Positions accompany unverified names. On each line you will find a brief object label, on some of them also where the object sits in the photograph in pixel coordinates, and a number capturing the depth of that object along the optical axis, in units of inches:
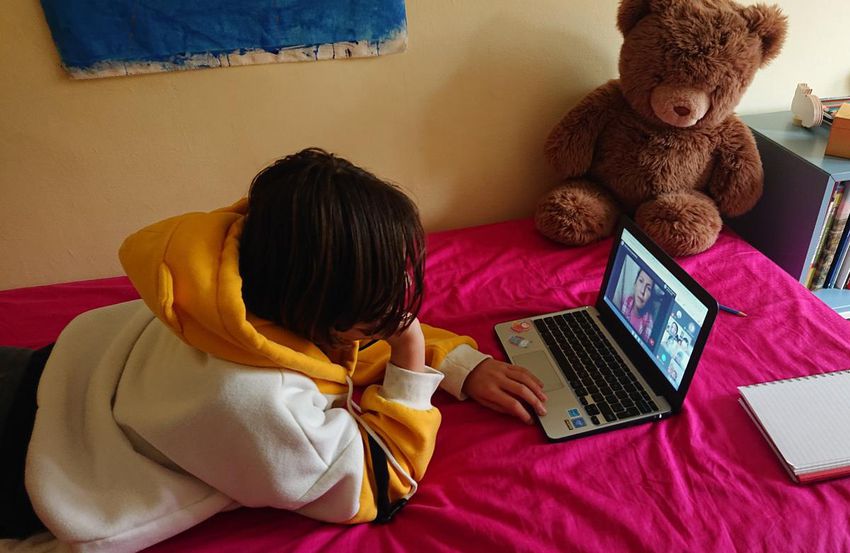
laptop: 32.0
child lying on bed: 24.8
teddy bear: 42.9
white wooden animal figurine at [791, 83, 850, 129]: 50.3
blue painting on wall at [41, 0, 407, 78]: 41.3
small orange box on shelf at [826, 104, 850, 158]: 44.8
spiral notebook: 29.0
